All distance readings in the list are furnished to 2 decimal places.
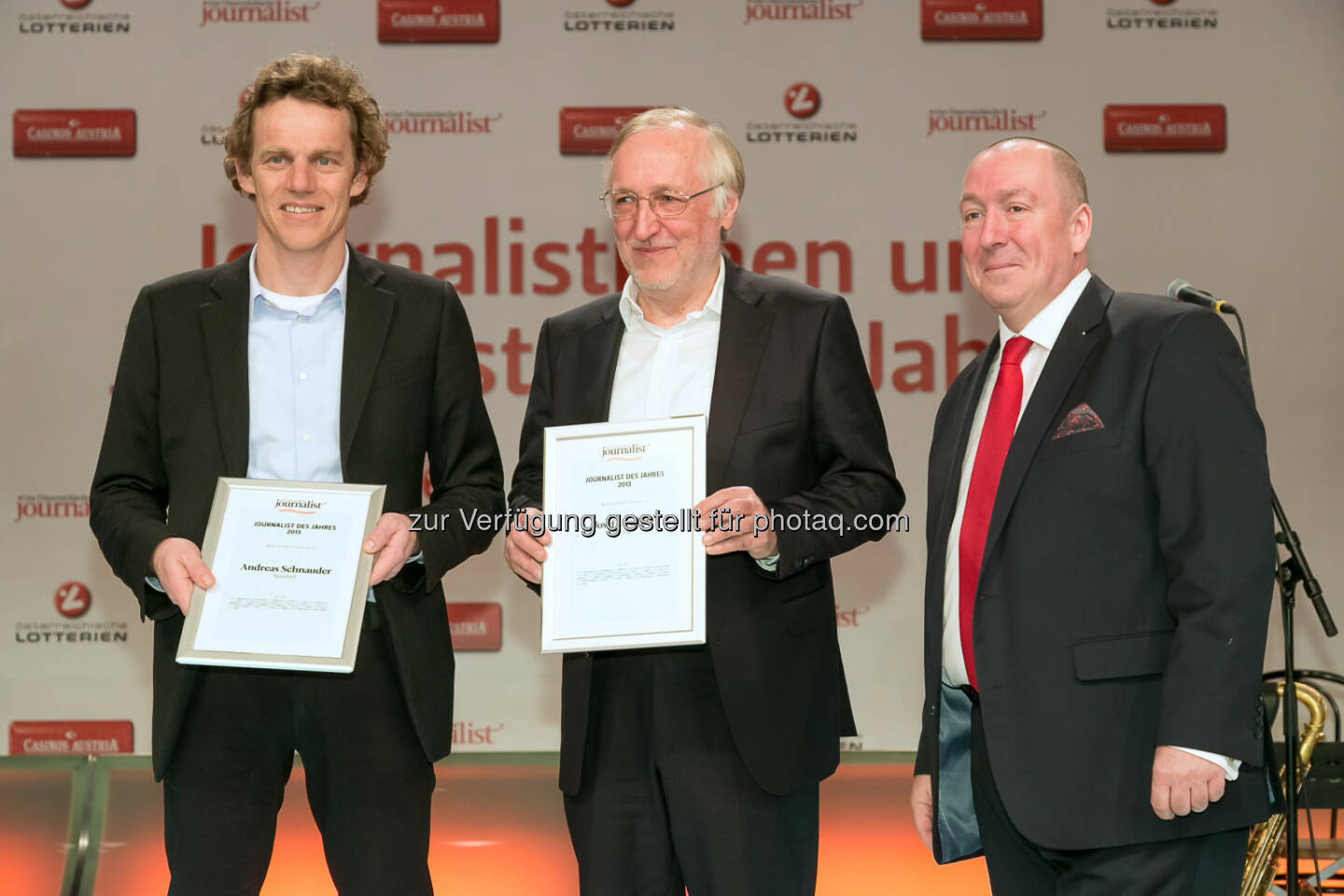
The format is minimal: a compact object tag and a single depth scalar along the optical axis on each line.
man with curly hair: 2.25
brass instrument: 3.15
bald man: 1.89
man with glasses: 2.28
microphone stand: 2.56
